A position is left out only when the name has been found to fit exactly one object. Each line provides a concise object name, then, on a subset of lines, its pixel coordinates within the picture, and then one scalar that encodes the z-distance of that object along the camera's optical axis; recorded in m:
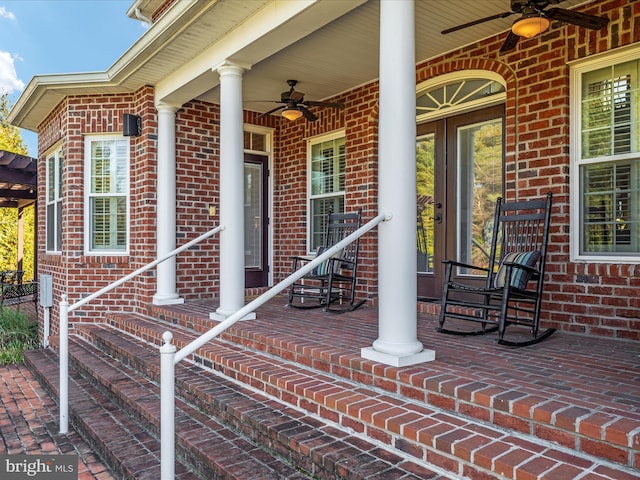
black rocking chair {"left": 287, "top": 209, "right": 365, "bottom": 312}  4.61
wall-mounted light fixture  5.55
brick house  3.39
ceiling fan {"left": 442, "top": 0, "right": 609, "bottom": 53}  2.91
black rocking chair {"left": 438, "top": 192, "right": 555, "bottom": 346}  3.11
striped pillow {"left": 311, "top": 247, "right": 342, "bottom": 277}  4.83
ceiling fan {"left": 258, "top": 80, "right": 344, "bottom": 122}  5.08
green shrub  5.95
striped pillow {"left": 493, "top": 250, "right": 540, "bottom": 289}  3.18
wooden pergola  7.59
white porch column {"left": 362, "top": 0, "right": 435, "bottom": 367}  2.59
